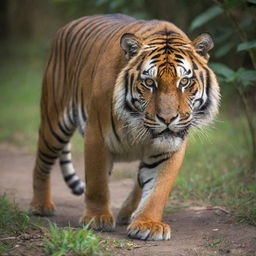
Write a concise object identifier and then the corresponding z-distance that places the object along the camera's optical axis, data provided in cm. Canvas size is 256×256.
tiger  762
